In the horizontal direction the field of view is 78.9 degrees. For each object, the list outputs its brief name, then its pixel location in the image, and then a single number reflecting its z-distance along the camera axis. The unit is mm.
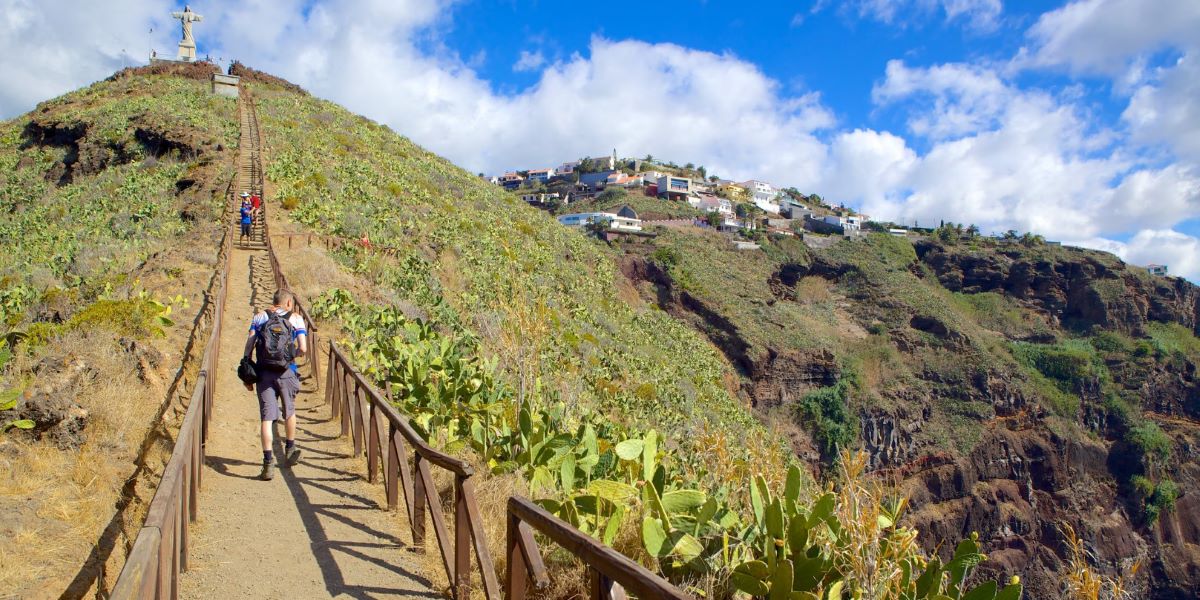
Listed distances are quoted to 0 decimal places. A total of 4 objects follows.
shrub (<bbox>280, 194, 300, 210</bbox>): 23031
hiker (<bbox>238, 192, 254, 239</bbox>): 19172
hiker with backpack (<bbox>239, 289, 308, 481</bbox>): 6391
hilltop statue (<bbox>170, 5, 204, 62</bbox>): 50219
